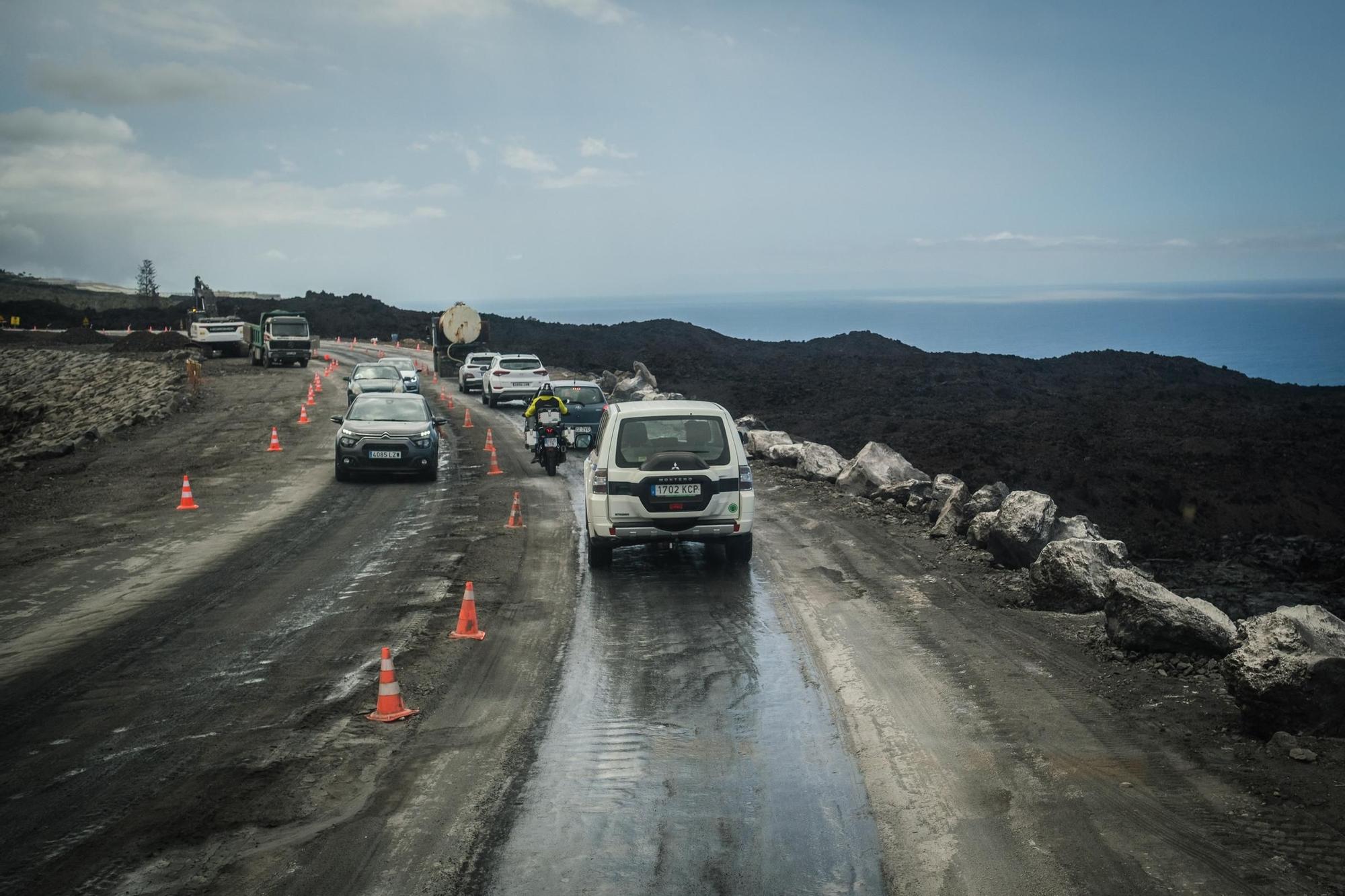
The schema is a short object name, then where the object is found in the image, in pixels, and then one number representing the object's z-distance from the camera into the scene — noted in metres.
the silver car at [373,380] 33.25
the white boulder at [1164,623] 9.11
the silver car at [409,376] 37.53
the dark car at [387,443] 20.86
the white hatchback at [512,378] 38.38
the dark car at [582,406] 23.70
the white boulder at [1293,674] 7.31
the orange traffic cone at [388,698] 7.94
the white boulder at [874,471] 19.02
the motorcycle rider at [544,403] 22.62
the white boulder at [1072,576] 10.96
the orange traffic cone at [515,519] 16.22
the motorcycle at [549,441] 22.36
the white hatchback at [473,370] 44.28
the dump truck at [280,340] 50.44
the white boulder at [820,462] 21.14
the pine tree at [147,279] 161.38
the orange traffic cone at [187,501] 18.09
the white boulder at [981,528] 14.21
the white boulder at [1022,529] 13.04
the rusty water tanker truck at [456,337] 51.78
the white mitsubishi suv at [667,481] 12.48
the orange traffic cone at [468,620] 10.21
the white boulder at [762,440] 24.58
